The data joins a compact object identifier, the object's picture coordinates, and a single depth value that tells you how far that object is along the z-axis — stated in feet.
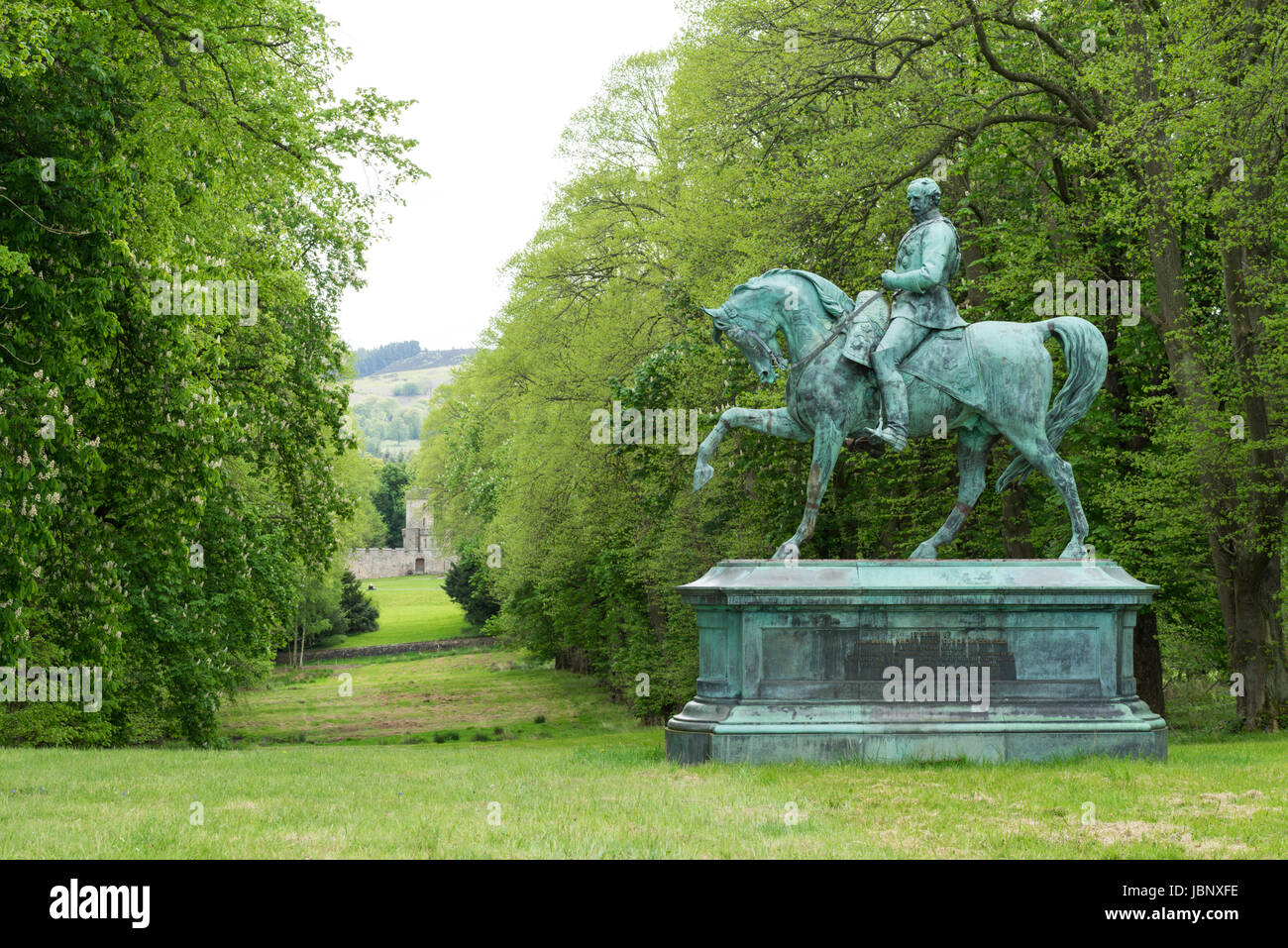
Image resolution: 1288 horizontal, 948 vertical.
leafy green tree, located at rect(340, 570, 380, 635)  258.78
